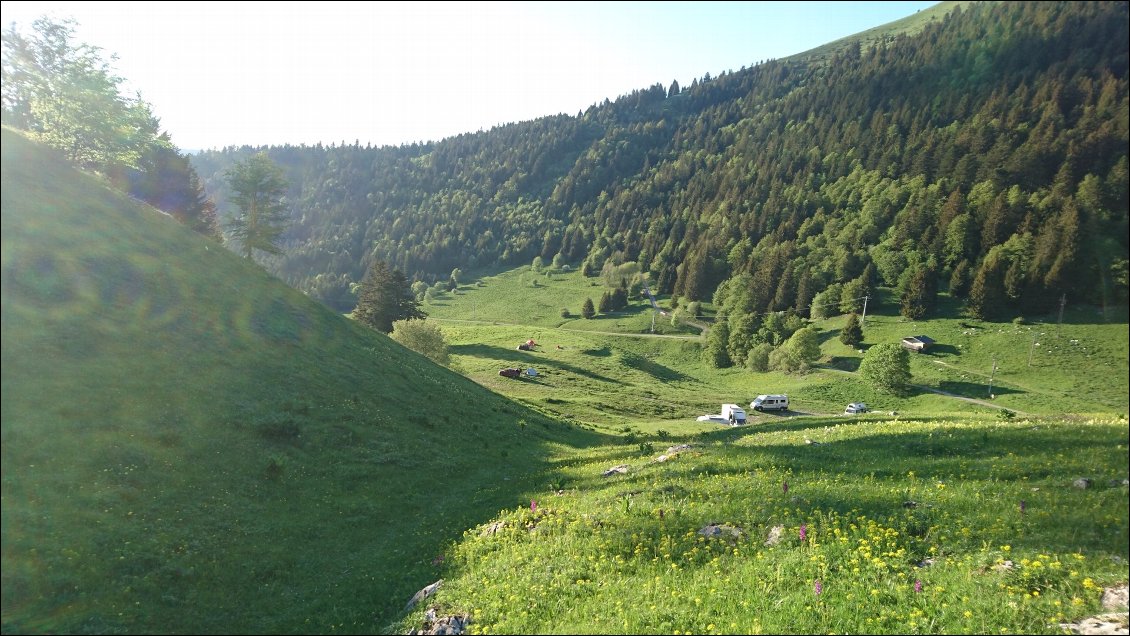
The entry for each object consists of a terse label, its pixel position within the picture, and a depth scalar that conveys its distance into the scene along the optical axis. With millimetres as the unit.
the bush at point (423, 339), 71438
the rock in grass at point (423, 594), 12578
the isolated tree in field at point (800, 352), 92562
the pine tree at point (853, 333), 97938
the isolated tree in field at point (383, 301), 93500
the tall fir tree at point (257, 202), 63406
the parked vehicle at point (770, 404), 71062
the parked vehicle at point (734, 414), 58694
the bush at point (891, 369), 73312
